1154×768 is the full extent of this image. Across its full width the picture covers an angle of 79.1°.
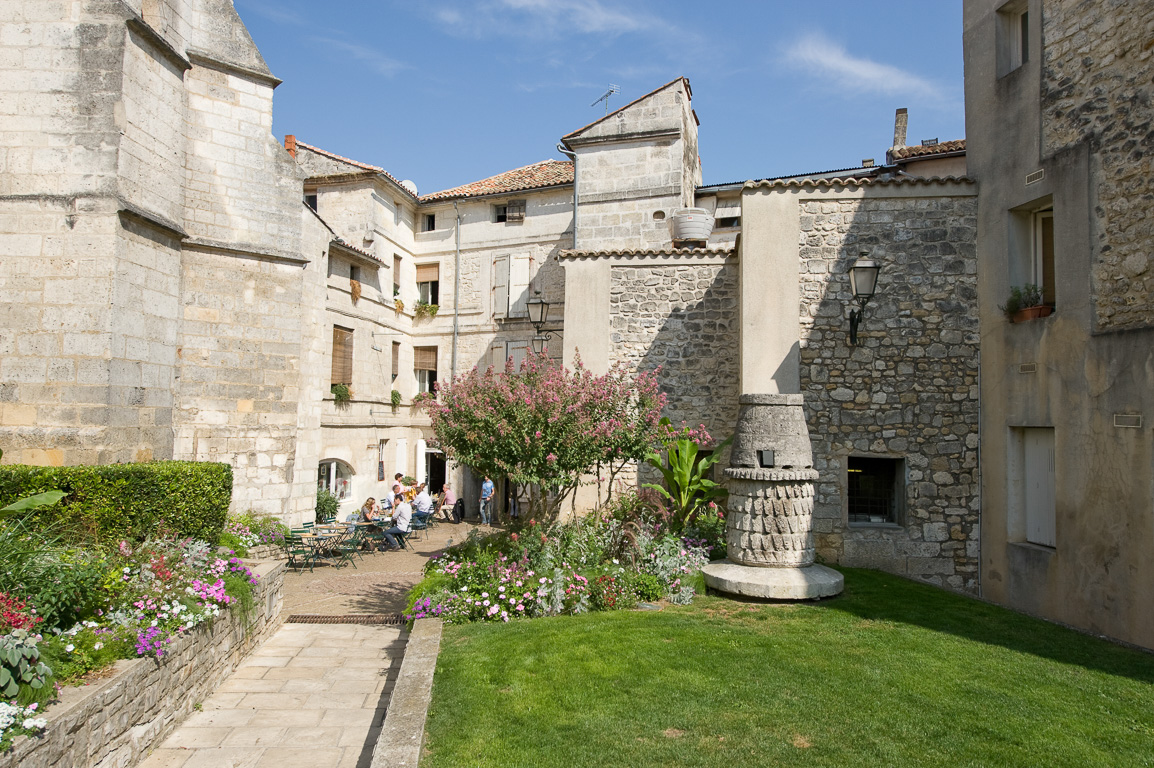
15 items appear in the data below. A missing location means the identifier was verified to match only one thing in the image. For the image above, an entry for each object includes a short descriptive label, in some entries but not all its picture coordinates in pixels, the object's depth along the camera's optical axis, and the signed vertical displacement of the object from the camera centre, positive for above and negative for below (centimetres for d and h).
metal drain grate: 927 -280
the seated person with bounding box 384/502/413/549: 1515 -241
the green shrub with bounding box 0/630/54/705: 405 -160
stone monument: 791 -110
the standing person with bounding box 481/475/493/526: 2019 -258
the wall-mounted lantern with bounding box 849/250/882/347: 932 +186
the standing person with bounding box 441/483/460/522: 2039 -277
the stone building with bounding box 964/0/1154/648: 740 +135
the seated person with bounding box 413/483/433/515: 1720 -234
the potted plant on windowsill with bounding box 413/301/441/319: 2259 +324
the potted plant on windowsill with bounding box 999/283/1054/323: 892 +151
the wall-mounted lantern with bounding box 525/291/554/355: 1594 +233
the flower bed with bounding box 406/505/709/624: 777 -194
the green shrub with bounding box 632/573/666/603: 822 -206
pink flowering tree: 822 -18
